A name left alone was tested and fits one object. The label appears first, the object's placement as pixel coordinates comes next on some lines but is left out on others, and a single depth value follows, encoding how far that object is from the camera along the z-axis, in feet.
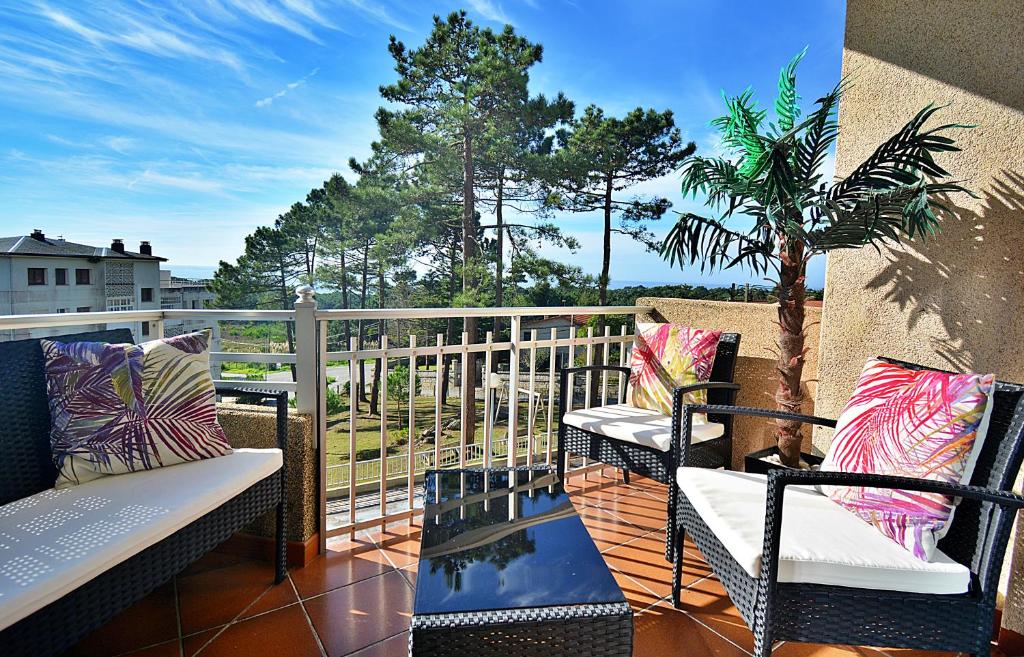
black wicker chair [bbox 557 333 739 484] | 7.93
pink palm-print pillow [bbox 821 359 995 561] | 4.70
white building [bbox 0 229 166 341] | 43.37
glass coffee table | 3.68
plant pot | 7.90
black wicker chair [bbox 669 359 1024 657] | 4.36
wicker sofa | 3.90
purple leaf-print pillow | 5.72
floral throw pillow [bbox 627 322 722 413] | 8.94
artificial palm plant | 6.71
